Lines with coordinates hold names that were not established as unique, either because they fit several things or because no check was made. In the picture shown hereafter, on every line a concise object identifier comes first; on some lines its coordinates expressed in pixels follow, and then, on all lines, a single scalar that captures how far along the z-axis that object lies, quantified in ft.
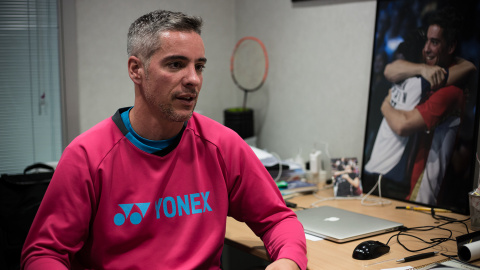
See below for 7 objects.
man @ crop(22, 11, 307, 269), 4.24
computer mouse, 4.76
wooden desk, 4.68
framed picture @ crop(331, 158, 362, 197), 7.13
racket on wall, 8.63
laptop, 5.39
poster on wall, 6.08
